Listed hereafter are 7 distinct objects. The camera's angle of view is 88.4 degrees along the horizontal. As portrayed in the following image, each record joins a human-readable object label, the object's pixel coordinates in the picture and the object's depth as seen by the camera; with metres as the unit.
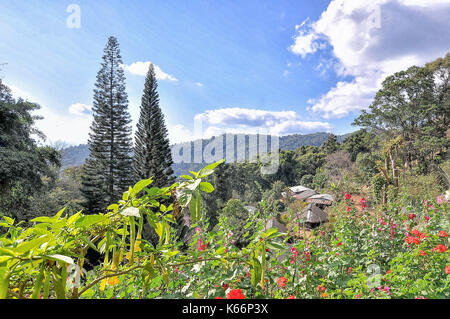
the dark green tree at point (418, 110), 14.45
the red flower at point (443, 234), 1.26
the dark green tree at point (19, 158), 7.26
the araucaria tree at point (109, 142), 12.19
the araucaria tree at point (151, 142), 11.77
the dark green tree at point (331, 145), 23.44
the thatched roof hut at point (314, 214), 9.66
